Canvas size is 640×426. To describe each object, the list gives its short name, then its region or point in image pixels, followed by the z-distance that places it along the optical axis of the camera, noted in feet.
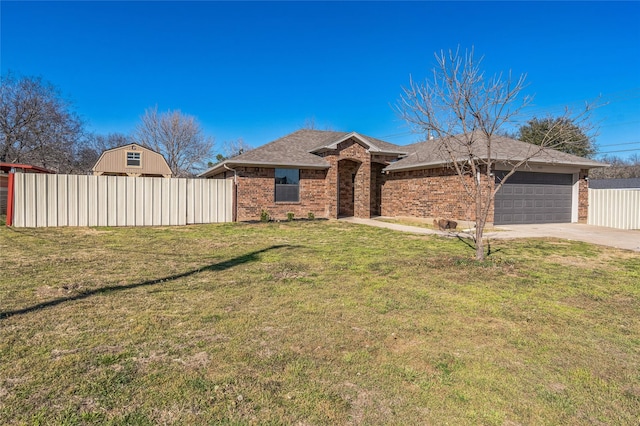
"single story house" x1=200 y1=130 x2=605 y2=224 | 50.65
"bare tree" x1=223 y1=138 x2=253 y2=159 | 139.85
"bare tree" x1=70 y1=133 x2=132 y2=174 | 114.16
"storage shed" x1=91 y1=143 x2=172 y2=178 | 95.61
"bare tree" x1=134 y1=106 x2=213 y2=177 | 128.16
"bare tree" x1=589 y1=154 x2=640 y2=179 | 147.43
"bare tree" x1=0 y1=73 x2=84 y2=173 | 89.66
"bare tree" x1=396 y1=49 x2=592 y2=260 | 22.74
